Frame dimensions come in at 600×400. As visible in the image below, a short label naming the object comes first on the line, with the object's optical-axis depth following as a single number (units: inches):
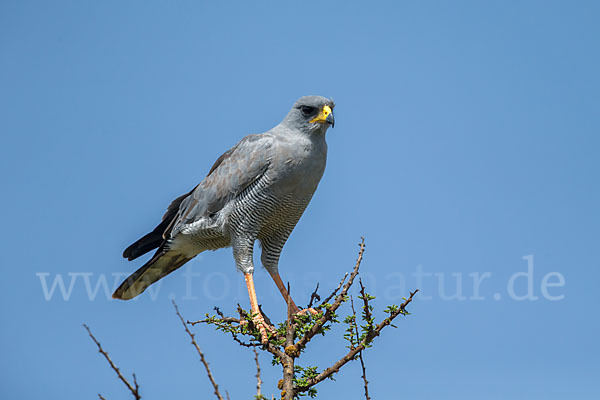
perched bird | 515.2
